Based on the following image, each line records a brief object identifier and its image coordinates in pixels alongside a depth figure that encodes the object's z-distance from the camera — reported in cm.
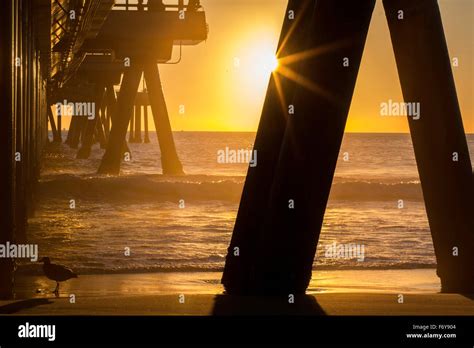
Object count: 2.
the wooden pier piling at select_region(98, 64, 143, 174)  4119
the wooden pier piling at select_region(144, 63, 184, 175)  4131
